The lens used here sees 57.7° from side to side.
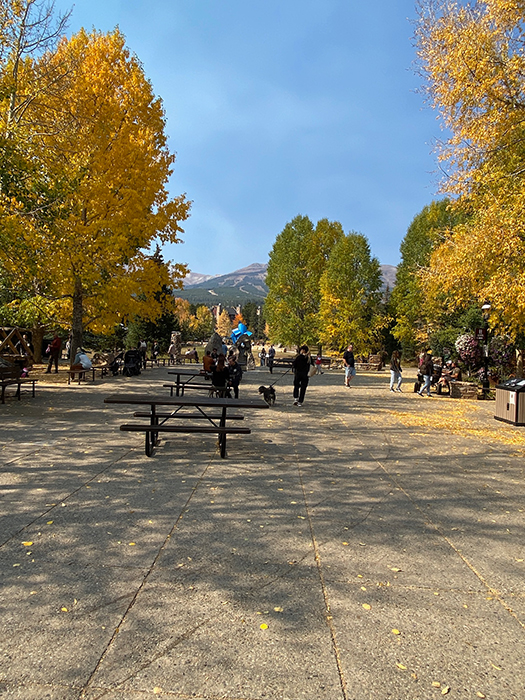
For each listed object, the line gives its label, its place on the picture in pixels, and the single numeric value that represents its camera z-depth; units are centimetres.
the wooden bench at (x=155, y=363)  2886
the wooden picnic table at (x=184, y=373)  1144
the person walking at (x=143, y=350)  2548
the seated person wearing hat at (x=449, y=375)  1791
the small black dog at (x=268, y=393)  1232
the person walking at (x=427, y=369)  1722
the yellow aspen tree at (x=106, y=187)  1323
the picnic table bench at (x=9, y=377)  1081
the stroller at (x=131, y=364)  2005
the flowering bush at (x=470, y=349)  2055
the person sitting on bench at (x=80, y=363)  1655
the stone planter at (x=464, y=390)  1736
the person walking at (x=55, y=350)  1980
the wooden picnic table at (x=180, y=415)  666
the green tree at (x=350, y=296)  3694
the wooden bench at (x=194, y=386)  1124
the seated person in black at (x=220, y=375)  1005
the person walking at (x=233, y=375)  1285
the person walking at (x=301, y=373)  1297
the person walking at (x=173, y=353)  3158
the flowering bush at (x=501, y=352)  2002
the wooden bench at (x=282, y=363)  2579
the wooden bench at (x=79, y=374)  1625
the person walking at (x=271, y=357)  2608
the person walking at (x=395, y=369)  1875
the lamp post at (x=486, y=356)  1725
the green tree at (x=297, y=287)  4144
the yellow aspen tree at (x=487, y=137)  1077
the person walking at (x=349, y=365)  1904
